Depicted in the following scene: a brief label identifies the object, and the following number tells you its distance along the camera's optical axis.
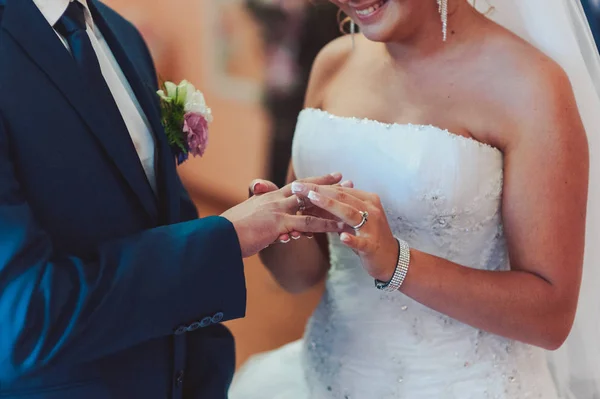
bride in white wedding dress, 1.17
